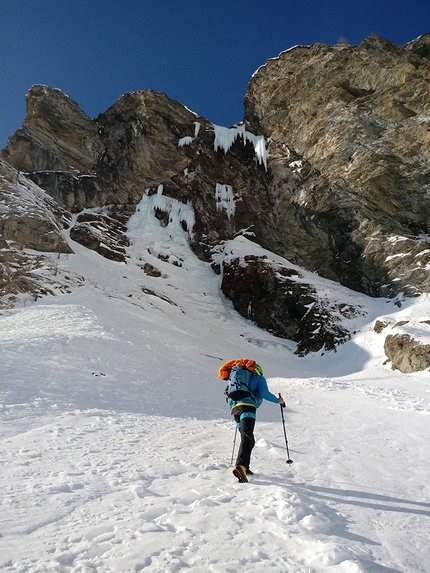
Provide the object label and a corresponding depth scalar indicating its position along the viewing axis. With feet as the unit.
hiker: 14.67
